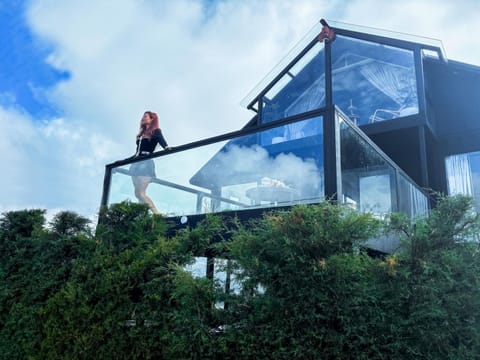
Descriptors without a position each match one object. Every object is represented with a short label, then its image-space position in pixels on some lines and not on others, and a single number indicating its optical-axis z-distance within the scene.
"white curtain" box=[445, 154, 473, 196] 7.51
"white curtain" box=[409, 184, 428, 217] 5.59
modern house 3.92
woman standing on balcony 5.51
